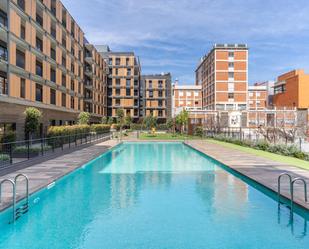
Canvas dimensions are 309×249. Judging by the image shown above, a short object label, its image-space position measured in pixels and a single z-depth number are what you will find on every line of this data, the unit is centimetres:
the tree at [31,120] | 1812
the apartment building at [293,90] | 6112
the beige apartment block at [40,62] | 2098
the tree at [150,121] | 5353
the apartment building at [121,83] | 6825
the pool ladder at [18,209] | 680
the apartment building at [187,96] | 8256
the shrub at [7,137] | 1543
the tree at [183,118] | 4210
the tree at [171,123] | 4808
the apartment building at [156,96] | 7356
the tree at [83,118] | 3291
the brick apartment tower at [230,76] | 6381
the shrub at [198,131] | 3985
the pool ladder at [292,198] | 707
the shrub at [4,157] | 1185
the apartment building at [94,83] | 4672
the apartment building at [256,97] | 7906
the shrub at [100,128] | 3501
